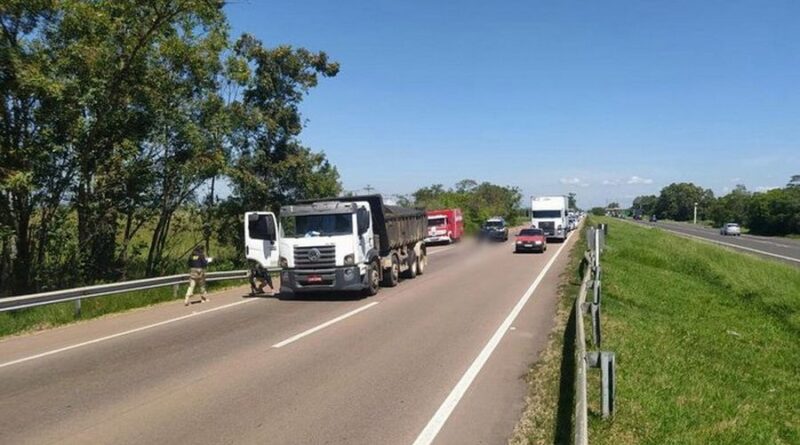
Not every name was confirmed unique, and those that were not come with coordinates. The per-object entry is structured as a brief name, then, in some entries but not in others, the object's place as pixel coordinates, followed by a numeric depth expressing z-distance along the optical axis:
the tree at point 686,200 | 183.12
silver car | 77.75
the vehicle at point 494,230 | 51.06
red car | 35.75
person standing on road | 16.78
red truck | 47.75
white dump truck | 16.50
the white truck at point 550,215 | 46.91
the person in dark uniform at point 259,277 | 18.19
